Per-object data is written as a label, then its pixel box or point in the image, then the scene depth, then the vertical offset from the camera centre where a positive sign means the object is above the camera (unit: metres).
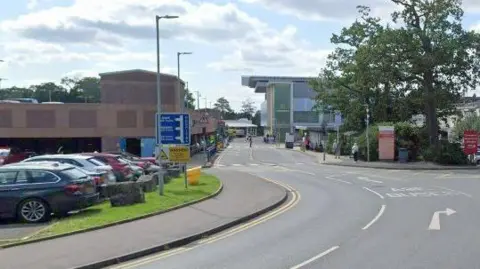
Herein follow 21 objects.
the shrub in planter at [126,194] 18.69 -2.20
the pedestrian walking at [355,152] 50.06 -2.49
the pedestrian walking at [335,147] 62.47 -2.69
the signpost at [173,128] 21.98 -0.22
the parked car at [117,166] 25.92 -1.85
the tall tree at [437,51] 46.50 +5.16
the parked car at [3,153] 39.52 -1.98
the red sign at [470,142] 45.09 -1.55
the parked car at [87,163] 21.31 -1.50
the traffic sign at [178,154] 22.53 -1.17
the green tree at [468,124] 76.22 -0.45
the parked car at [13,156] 40.09 -2.27
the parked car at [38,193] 16.44 -1.84
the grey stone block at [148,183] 22.40 -2.23
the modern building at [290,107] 148.25 +3.38
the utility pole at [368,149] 49.00 -2.19
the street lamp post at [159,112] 21.64 +0.33
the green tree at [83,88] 155.62 +8.86
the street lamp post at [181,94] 24.45 +2.69
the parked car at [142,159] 34.90 -2.13
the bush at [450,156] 45.44 -2.57
